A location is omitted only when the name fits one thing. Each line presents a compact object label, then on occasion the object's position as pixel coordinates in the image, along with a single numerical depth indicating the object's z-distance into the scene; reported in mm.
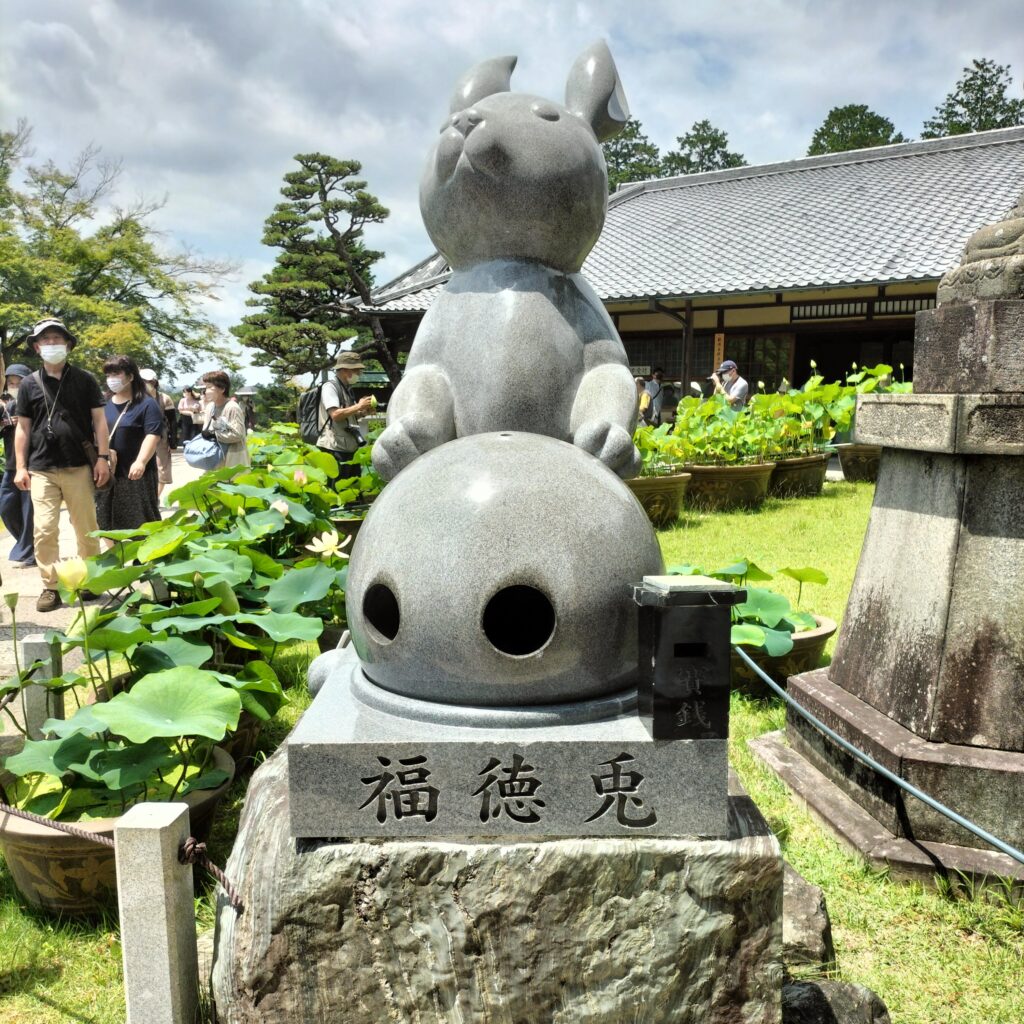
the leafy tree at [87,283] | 21078
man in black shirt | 5648
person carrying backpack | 7230
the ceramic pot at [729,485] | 10008
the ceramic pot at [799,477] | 10766
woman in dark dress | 6473
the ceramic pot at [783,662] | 4617
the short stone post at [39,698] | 3354
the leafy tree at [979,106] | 32625
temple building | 13453
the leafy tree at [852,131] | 33344
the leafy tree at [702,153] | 42469
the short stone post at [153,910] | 2062
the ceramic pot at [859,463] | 11836
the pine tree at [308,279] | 22859
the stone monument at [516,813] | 2023
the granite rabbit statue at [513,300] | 2809
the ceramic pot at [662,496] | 8859
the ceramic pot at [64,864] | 2697
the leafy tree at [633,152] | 40844
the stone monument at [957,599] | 2943
